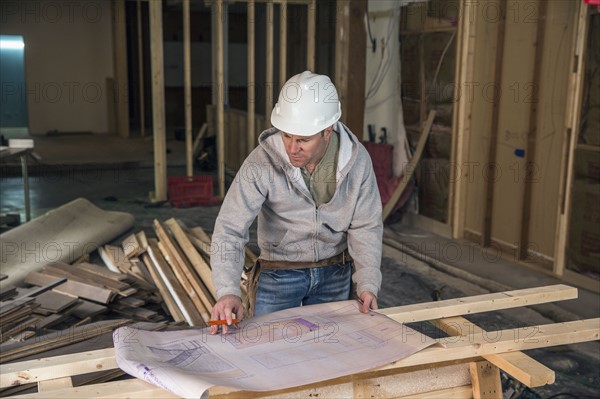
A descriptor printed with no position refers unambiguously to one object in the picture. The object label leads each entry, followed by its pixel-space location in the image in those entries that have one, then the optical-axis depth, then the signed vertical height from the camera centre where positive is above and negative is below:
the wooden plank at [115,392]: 1.69 -0.81
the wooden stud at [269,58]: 7.63 +0.12
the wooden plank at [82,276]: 4.57 -1.46
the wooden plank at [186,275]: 4.22 -1.40
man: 2.31 -0.53
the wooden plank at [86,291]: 4.39 -1.47
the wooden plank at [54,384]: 1.82 -0.85
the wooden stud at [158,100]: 7.57 -0.37
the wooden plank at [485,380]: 2.10 -0.96
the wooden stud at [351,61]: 7.50 +0.10
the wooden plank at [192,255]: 4.46 -1.33
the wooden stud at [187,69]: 7.56 -0.02
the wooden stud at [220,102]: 7.76 -0.38
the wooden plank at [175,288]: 4.16 -1.47
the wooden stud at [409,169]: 6.72 -0.99
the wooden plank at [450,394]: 2.09 -1.00
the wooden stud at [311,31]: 7.75 +0.44
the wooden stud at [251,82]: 7.56 -0.15
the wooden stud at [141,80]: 13.45 -0.27
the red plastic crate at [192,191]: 8.02 -1.47
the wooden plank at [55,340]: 3.25 -1.38
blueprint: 1.73 -0.80
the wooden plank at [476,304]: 2.29 -0.81
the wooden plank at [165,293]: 4.33 -1.53
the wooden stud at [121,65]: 13.73 +0.04
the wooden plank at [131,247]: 5.41 -1.45
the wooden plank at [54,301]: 4.20 -1.48
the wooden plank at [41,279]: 4.61 -1.48
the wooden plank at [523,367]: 1.86 -0.83
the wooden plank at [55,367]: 1.82 -0.82
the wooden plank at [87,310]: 4.27 -1.54
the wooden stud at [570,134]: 4.96 -0.46
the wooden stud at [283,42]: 7.67 +0.30
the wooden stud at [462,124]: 6.20 -0.49
